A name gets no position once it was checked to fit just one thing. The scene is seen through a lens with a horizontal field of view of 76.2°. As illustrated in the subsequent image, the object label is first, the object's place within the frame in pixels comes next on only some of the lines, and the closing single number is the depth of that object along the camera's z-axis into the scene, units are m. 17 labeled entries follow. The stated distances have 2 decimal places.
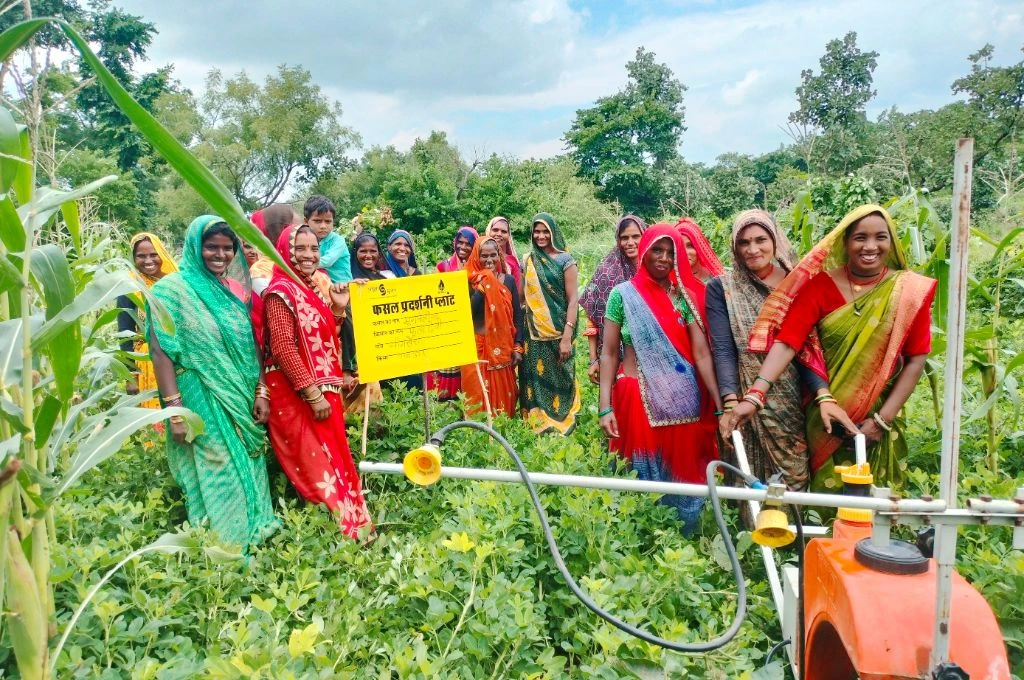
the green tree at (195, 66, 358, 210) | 28.34
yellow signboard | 3.27
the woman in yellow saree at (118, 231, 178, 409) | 4.52
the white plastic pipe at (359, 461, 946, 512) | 1.12
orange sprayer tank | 1.19
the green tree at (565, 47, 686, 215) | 36.12
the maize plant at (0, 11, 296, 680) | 1.36
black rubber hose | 1.13
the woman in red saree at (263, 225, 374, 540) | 3.00
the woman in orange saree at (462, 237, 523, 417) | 5.05
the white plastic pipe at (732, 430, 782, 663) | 1.93
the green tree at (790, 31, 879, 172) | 39.38
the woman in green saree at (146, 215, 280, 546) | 2.79
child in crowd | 4.39
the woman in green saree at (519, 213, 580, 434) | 5.19
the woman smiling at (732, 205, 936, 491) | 2.56
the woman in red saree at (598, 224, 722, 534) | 3.17
